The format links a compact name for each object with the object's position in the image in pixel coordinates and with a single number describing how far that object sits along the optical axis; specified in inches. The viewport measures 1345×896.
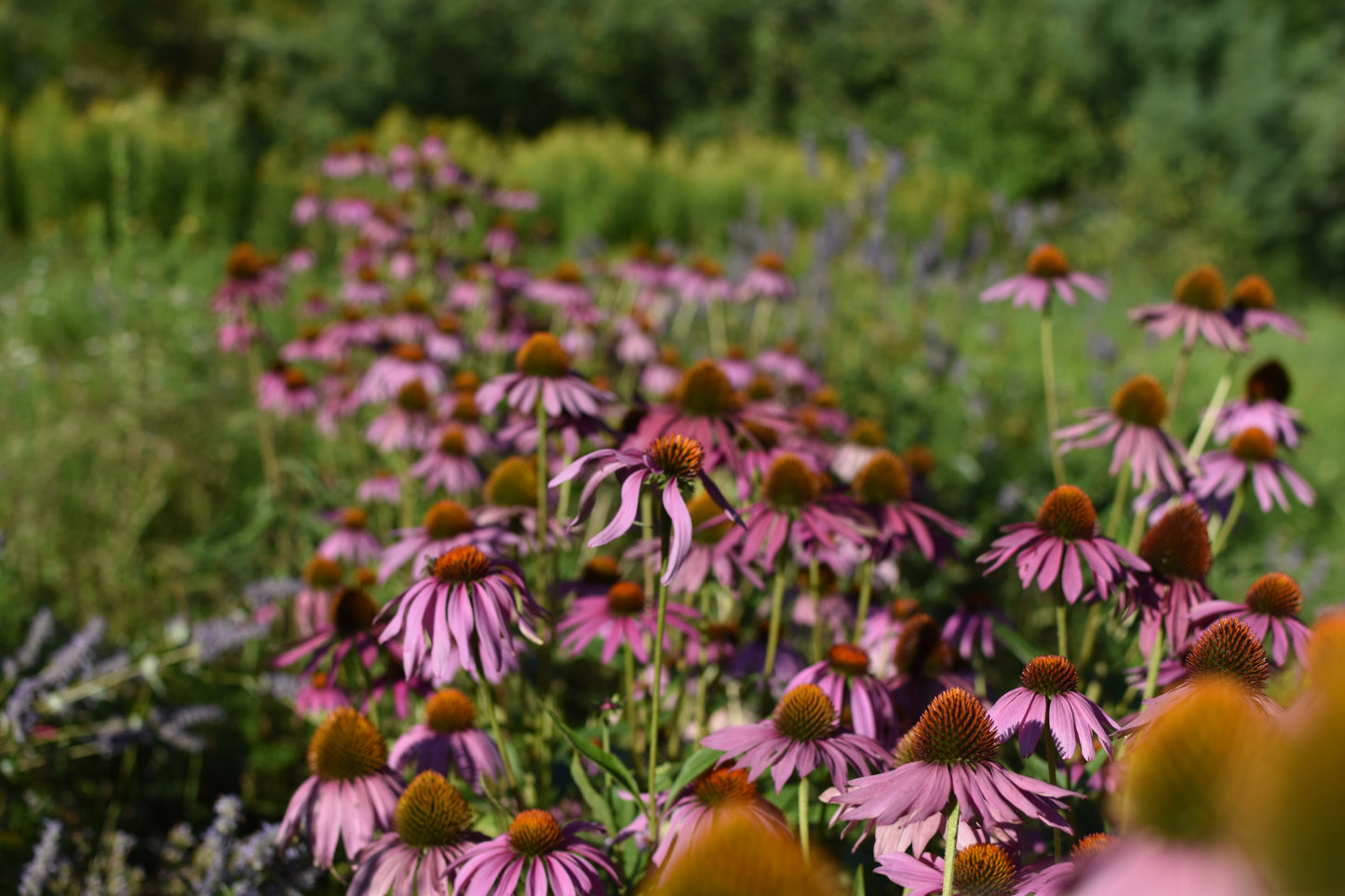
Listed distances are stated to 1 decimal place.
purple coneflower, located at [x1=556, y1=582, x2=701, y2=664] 54.3
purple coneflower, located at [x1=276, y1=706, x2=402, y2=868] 41.9
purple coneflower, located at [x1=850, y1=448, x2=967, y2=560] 57.3
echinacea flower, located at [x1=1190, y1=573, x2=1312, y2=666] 42.4
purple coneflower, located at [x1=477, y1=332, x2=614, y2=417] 57.1
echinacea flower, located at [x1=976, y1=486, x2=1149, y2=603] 42.5
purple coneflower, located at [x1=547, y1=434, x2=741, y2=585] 36.2
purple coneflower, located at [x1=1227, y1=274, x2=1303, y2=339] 72.8
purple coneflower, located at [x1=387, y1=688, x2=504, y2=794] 47.3
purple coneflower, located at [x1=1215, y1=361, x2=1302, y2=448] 68.6
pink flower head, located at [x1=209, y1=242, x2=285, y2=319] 107.0
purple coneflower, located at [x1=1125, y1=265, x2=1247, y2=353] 70.8
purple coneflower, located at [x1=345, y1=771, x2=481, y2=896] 38.1
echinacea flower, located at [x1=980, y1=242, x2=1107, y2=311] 79.7
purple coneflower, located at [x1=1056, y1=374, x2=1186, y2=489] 59.8
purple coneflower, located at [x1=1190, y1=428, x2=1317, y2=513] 63.6
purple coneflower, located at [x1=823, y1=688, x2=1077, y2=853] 30.6
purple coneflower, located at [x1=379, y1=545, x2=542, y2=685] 40.1
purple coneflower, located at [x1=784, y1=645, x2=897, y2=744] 45.2
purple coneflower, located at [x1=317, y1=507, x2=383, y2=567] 82.2
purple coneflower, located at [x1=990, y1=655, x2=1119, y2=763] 33.7
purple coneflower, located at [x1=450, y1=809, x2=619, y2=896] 35.2
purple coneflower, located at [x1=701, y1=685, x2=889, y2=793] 36.9
